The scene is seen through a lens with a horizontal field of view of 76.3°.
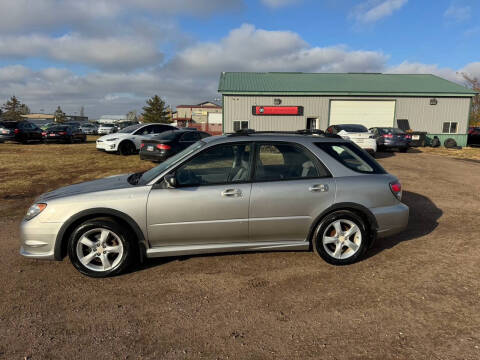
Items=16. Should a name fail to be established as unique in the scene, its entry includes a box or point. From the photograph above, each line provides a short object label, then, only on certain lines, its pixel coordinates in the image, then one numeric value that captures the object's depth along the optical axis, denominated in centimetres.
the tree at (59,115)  9438
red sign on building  2333
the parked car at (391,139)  1691
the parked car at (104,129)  4160
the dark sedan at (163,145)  1107
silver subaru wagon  343
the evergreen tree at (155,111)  6462
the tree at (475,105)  4625
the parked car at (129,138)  1458
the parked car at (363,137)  1354
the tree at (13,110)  7944
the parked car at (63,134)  2203
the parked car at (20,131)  2050
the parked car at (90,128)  4366
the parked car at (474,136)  2562
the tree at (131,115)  10391
